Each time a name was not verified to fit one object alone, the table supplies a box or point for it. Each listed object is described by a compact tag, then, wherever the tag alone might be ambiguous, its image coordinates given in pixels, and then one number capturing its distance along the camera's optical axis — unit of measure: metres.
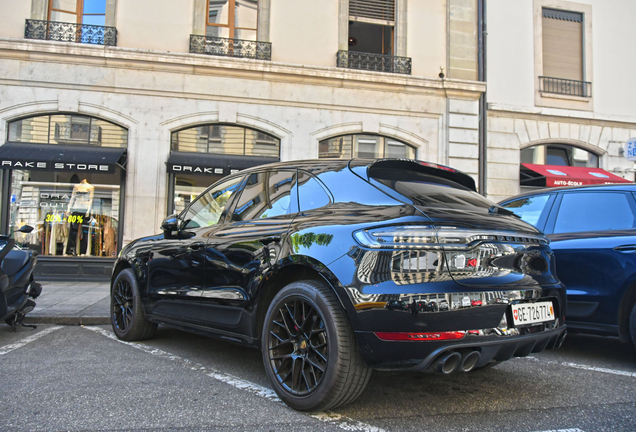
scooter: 4.53
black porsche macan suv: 2.34
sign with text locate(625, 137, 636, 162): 10.00
